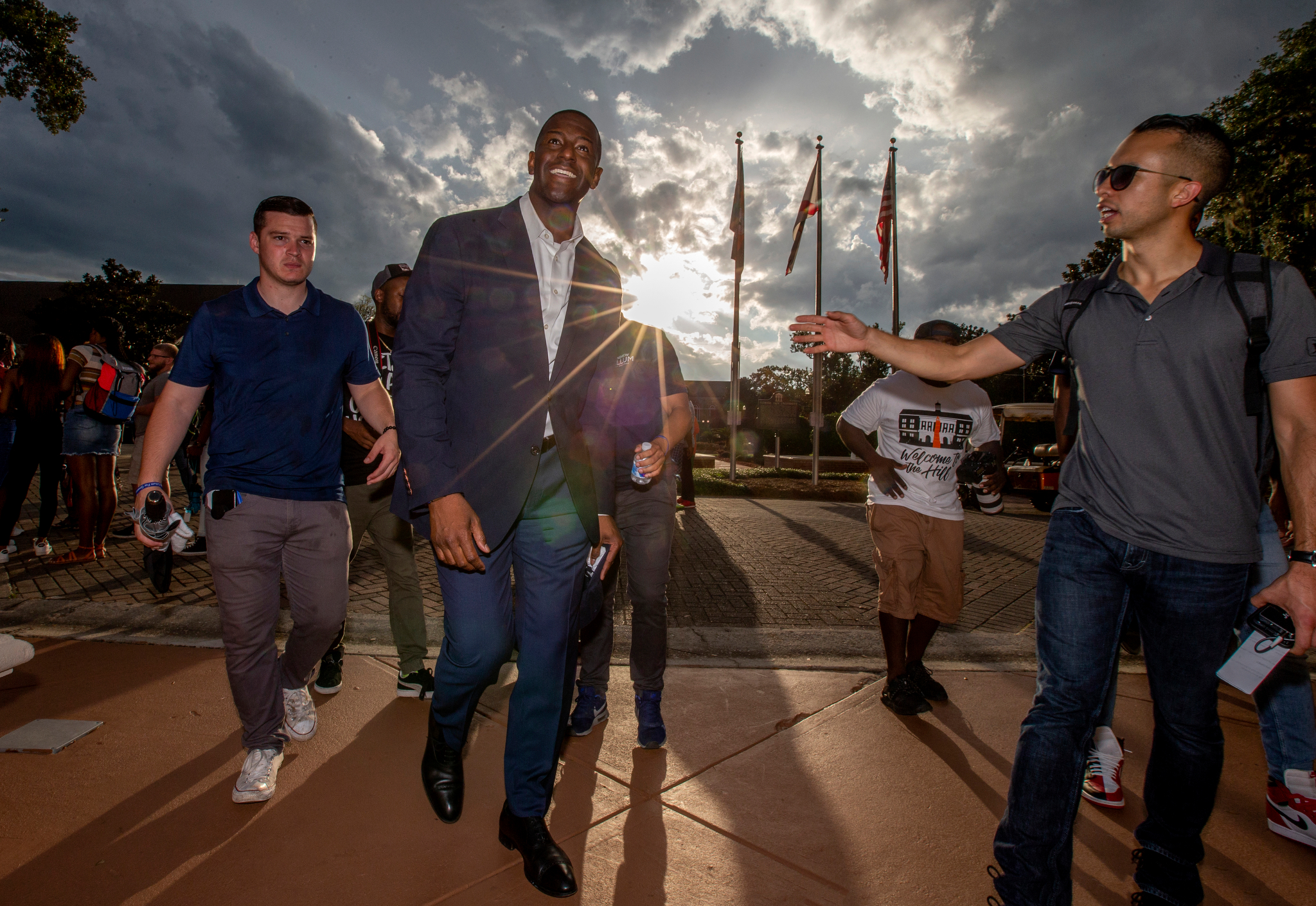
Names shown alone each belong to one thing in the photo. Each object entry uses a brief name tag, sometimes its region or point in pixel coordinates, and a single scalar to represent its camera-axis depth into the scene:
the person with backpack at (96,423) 5.94
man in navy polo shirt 2.52
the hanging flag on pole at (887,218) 18.20
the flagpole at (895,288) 19.53
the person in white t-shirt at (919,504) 3.56
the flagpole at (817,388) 16.95
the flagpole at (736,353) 17.19
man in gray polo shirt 1.85
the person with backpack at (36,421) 5.72
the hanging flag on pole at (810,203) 16.67
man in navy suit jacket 2.02
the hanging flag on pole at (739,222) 17.91
